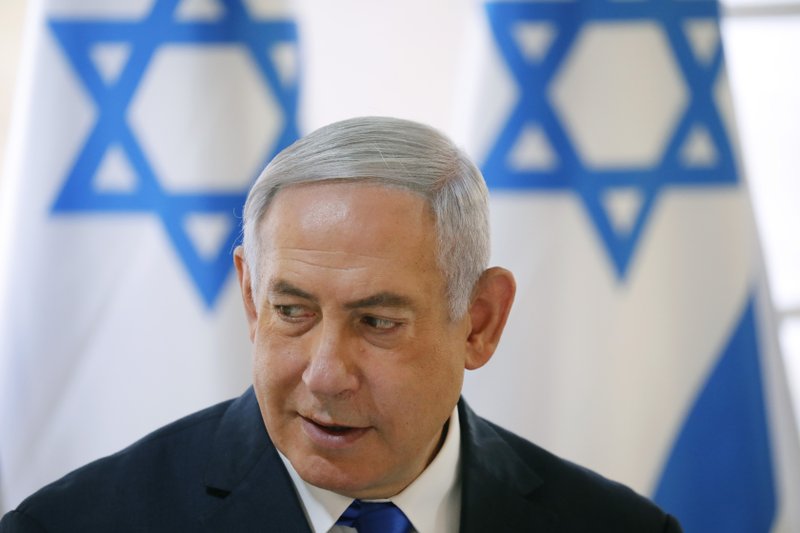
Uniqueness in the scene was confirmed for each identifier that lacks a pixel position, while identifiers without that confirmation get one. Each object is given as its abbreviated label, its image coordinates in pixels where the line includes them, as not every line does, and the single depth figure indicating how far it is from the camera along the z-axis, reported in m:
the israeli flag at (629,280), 6.50
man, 3.51
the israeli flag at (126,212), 6.21
